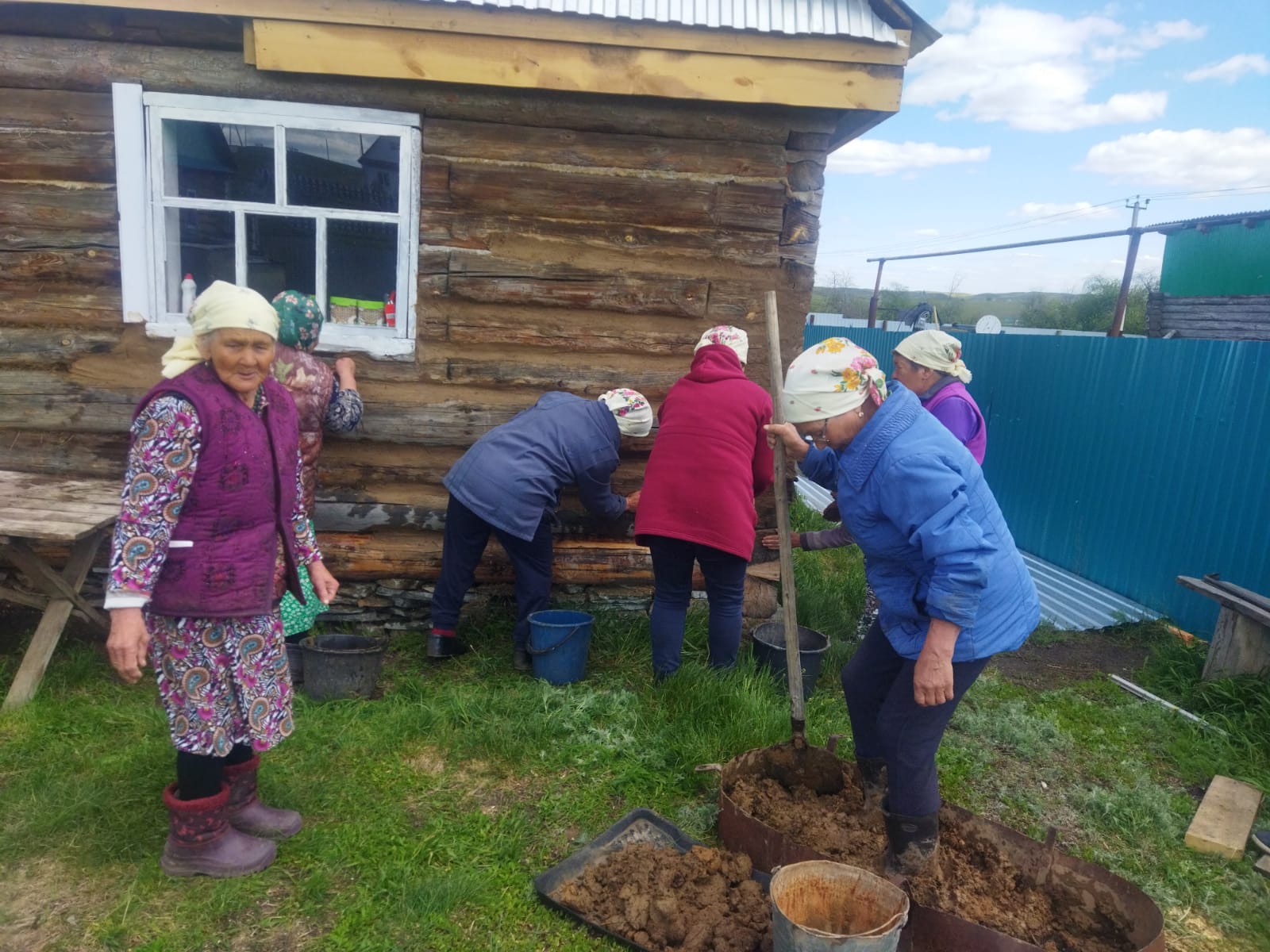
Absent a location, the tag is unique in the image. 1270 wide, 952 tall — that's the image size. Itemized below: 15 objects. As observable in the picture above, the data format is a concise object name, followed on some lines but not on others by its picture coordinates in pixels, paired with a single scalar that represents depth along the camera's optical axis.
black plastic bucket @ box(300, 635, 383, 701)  4.09
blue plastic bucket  4.30
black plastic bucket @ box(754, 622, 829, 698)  4.37
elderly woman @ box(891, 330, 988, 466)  4.24
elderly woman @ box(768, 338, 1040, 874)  2.47
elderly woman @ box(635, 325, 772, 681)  4.05
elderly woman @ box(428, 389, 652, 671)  4.17
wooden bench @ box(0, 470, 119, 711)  3.70
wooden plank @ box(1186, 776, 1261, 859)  3.37
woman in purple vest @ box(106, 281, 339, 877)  2.46
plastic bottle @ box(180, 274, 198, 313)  4.59
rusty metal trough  2.52
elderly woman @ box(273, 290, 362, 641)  4.01
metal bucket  2.41
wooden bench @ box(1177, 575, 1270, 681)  4.47
